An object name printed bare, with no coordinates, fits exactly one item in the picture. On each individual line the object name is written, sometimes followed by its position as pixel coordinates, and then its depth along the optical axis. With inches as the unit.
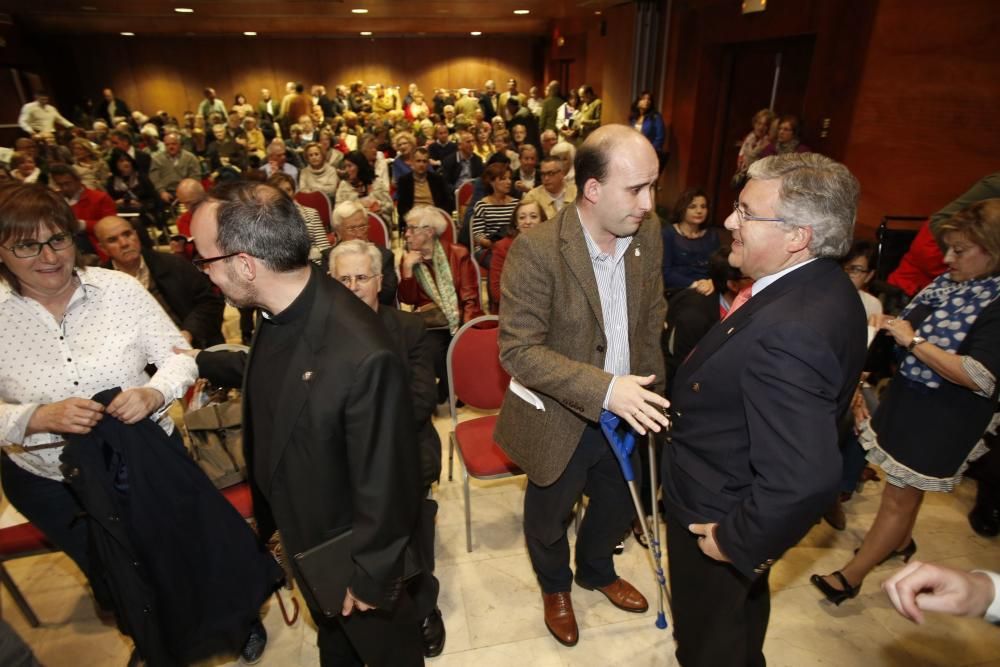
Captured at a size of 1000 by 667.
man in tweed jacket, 61.9
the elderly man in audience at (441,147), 316.8
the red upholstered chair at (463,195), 237.5
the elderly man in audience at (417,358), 85.1
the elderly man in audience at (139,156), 301.1
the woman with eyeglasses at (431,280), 138.6
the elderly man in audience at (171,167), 297.0
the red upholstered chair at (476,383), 100.4
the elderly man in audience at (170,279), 112.4
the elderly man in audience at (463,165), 272.8
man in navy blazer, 45.9
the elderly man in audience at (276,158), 252.4
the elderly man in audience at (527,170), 233.1
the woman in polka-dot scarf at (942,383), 72.6
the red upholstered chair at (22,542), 78.8
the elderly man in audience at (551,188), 186.4
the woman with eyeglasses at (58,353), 63.7
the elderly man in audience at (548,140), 295.6
